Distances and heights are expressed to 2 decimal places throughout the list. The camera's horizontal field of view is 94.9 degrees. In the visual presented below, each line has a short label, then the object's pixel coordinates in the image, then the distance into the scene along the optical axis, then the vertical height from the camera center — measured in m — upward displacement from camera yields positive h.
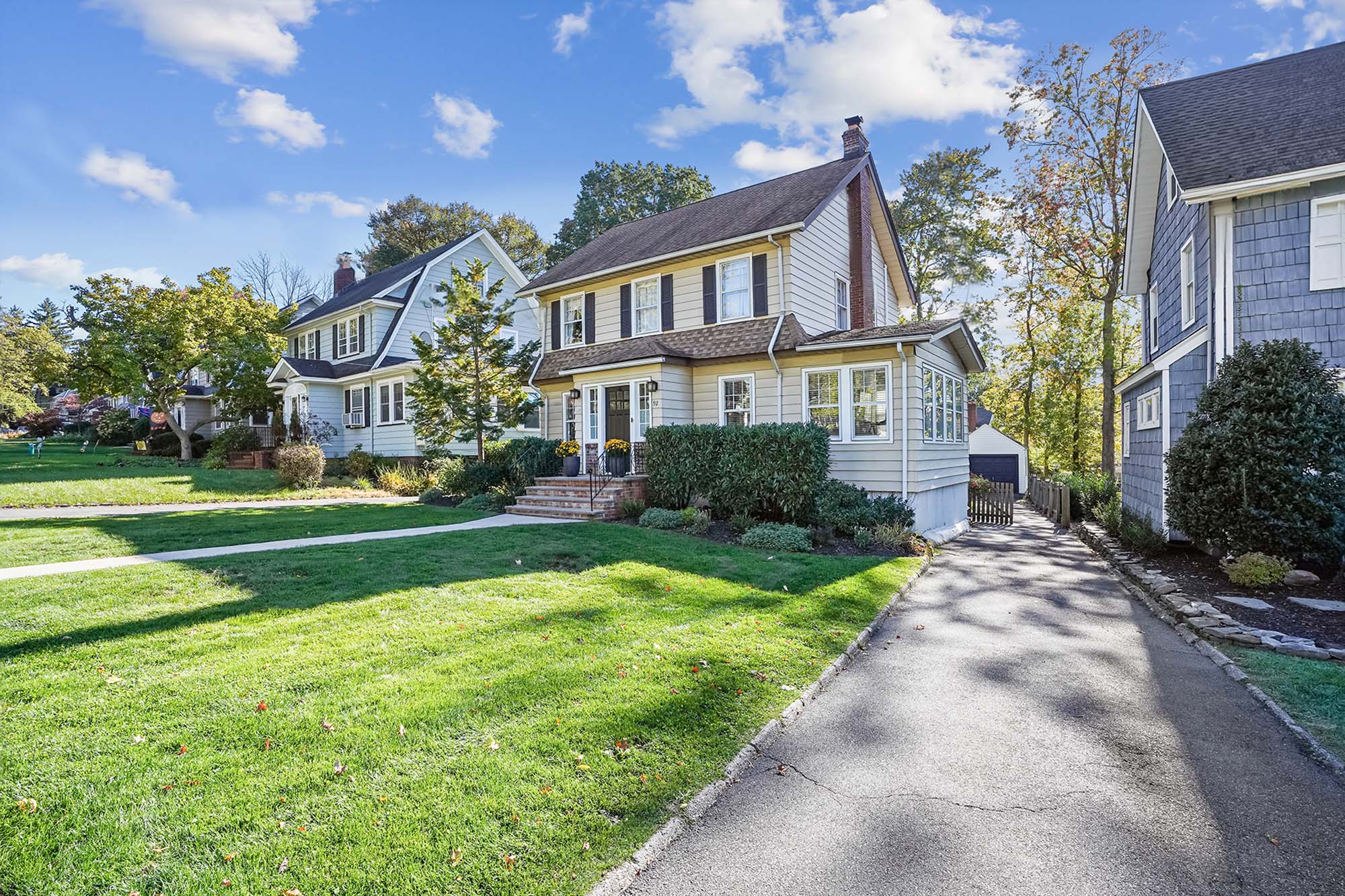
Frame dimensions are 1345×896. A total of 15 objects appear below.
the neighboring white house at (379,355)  23.30 +3.46
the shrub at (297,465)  17.52 -0.73
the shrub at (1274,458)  7.61 -0.40
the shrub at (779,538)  10.29 -1.77
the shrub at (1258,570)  7.54 -1.77
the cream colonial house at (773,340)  13.02 +2.25
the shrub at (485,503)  14.45 -1.57
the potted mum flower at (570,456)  15.59 -0.51
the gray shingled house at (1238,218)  8.94 +3.27
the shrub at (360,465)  20.64 -0.87
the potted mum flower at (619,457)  14.30 -0.50
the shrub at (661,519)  11.73 -1.61
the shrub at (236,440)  23.20 +0.04
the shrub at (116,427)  31.62 +0.83
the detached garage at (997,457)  31.02 -1.35
